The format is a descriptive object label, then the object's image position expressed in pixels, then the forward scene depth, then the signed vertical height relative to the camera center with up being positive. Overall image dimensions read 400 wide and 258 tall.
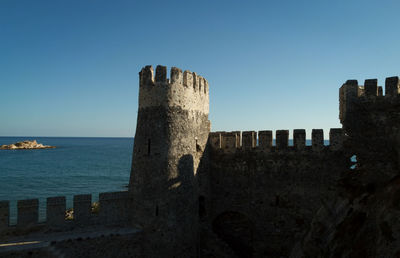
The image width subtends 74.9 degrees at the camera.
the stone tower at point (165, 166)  12.28 -1.47
